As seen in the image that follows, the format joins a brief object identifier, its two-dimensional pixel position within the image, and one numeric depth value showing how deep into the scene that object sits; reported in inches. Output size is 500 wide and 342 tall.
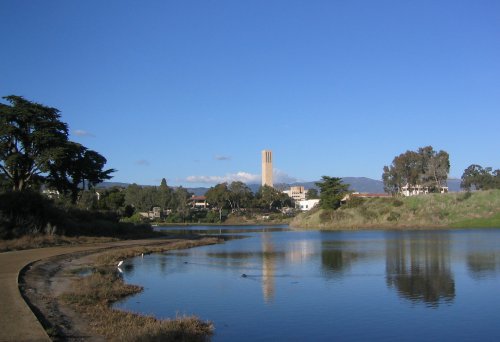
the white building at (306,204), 6577.8
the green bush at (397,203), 3503.9
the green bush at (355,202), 3703.2
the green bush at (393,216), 3383.4
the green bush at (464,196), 3350.9
